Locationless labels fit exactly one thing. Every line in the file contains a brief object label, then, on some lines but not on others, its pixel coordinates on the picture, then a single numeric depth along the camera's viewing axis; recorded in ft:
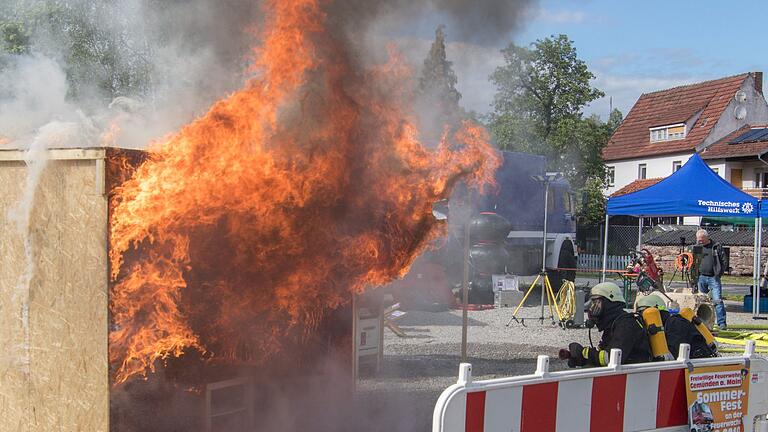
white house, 120.88
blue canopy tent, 46.21
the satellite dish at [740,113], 131.34
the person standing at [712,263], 45.19
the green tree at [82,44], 43.72
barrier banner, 16.19
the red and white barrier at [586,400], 12.50
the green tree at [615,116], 253.85
